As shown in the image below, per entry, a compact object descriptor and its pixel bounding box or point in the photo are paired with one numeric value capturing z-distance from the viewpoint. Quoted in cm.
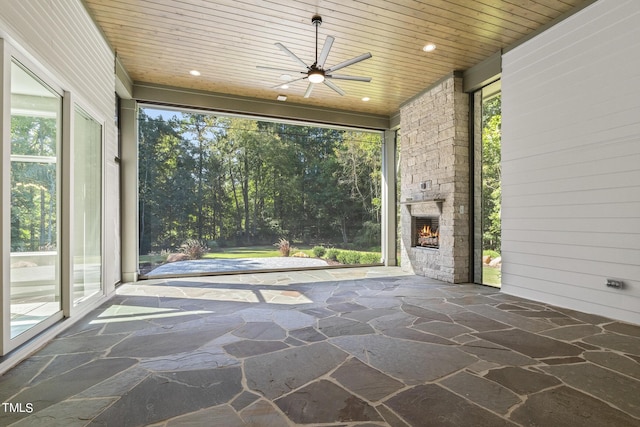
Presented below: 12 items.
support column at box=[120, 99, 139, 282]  563
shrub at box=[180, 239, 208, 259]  636
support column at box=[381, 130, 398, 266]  758
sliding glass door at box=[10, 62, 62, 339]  260
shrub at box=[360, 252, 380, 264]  773
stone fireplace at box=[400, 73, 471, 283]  544
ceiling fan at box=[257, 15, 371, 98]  370
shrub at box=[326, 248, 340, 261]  769
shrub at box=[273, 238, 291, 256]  732
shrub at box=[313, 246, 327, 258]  763
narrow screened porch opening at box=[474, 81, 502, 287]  534
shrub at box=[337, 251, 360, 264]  772
